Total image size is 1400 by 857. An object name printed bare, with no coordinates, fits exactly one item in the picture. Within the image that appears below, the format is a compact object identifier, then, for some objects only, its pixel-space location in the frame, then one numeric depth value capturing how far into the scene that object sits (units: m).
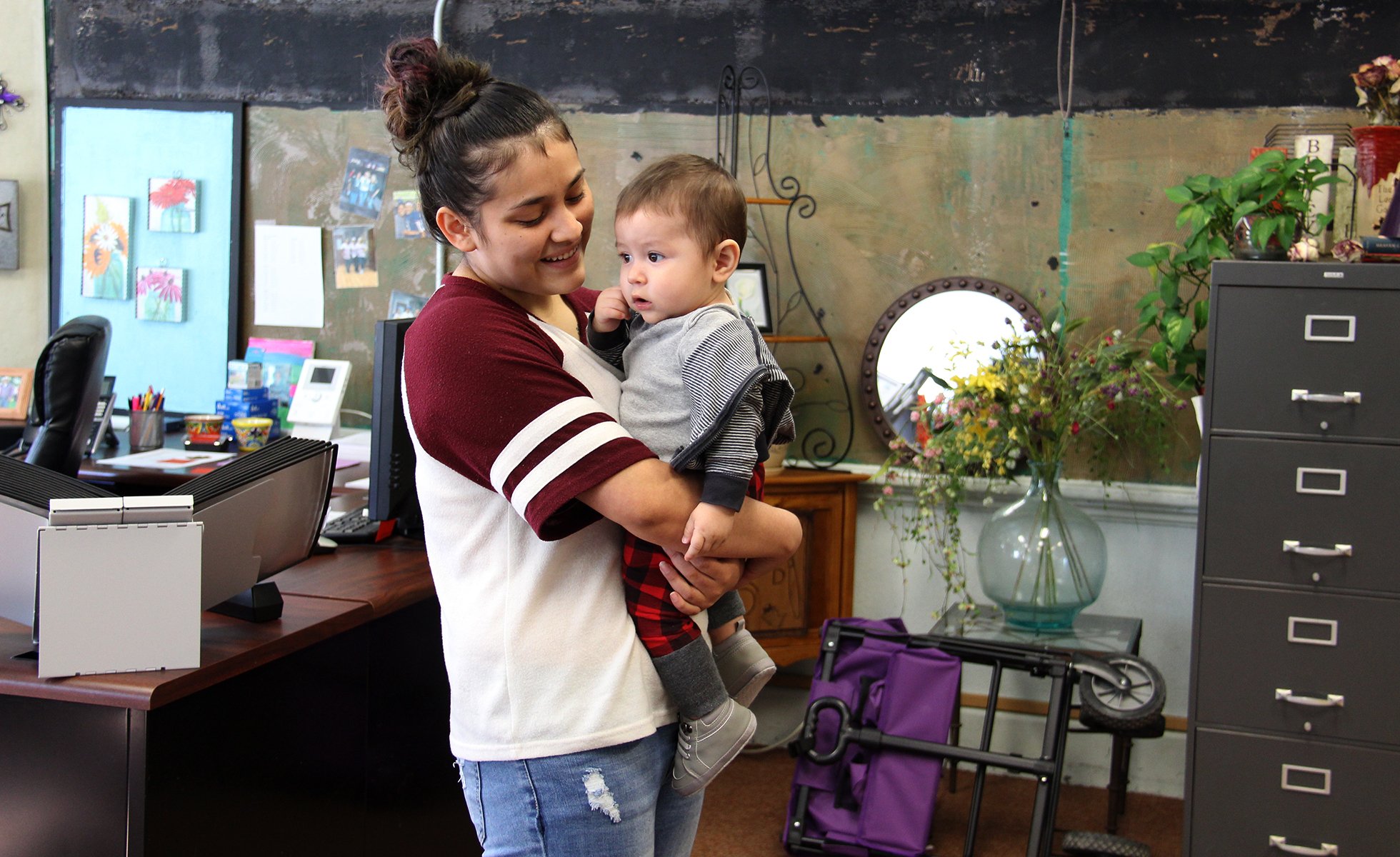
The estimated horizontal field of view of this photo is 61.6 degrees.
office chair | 2.86
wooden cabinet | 3.50
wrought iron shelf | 3.68
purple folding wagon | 2.87
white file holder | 1.51
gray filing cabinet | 2.62
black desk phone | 3.61
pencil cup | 3.72
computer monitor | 2.29
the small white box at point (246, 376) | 3.88
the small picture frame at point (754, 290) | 3.60
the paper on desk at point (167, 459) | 3.31
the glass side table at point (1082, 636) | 3.00
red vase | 2.71
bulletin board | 4.20
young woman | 1.16
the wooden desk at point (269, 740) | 1.61
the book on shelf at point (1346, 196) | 2.86
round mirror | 3.52
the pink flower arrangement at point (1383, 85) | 2.75
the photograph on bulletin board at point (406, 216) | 4.04
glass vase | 3.07
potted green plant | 2.71
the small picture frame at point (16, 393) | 3.88
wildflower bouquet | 3.06
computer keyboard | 2.53
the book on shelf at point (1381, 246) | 2.61
